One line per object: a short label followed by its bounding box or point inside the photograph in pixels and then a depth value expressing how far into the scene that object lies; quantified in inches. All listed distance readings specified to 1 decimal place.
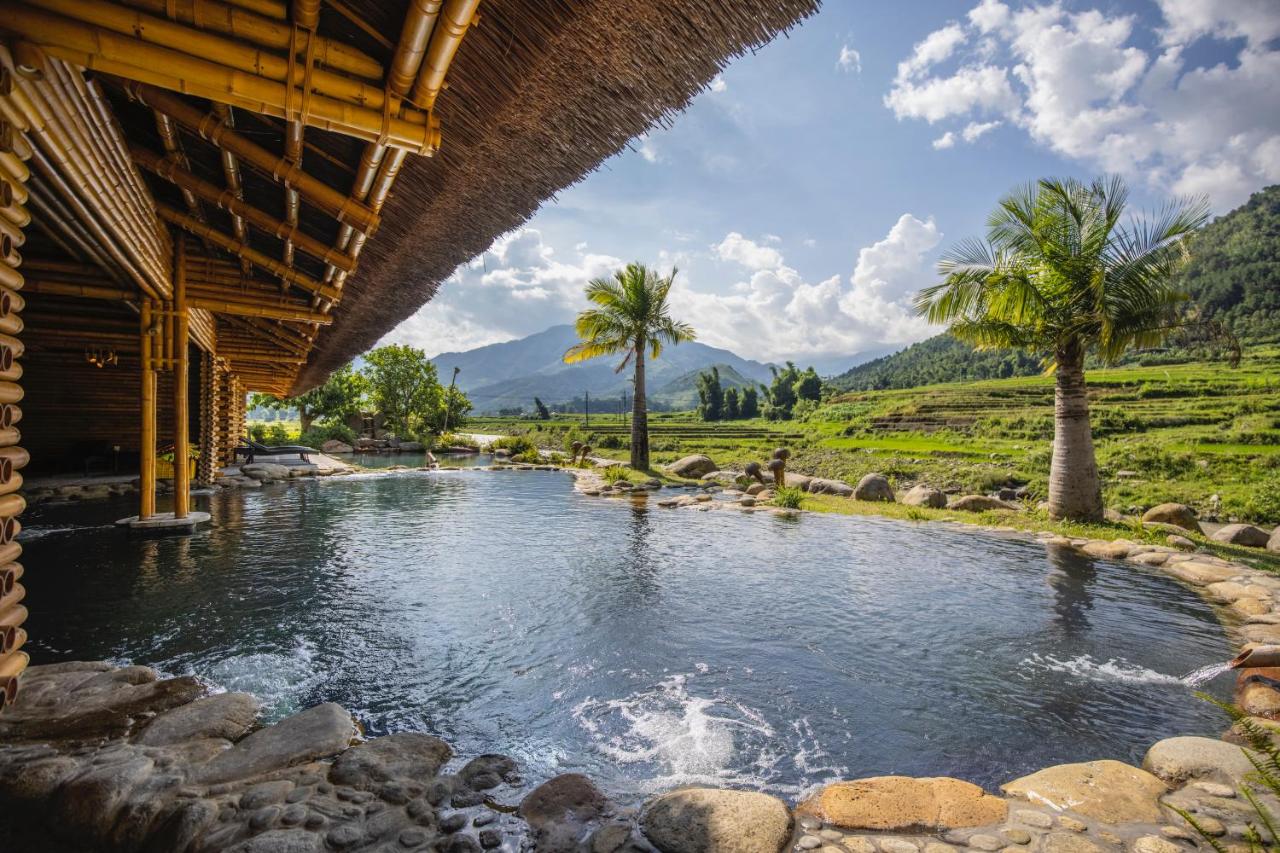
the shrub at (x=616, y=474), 598.3
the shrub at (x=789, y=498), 454.6
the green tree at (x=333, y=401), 1444.4
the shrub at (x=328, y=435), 1217.4
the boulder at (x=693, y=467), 701.9
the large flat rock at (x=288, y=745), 107.3
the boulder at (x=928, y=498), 467.2
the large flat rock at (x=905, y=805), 99.3
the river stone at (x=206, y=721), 116.8
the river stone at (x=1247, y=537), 335.6
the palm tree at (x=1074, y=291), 351.6
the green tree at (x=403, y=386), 1346.0
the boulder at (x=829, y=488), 561.5
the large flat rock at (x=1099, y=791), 100.7
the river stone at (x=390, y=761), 106.0
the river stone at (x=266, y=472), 576.4
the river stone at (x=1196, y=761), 110.3
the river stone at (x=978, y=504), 446.3
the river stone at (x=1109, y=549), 300.5
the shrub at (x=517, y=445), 970.7
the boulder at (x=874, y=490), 509.7
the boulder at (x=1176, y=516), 366.3
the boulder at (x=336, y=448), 1194.6
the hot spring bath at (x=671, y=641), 131.9
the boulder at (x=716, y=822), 92.2
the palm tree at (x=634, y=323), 704.4
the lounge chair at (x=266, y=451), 702.6
